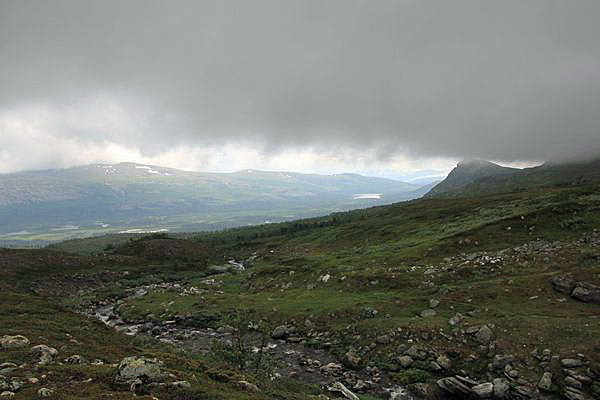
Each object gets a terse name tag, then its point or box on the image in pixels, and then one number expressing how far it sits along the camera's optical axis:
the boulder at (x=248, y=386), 19.97
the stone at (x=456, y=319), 33.12
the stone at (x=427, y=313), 36.59
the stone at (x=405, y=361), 29.86
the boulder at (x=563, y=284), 35.59
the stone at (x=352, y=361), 31.45
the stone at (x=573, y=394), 22.66
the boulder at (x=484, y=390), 24.45
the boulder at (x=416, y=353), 30.29
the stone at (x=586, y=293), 33.22
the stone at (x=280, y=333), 41.19
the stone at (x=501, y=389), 24.12
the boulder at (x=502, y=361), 26.91
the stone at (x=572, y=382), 23.55
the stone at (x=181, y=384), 17.60
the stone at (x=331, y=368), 30.89
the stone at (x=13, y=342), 24.38
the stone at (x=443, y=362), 28.52
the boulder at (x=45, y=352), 21.70
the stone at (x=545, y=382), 23.97
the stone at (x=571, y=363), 24.85
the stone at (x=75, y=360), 22.45
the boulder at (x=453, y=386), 25.27
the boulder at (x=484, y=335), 29.78
